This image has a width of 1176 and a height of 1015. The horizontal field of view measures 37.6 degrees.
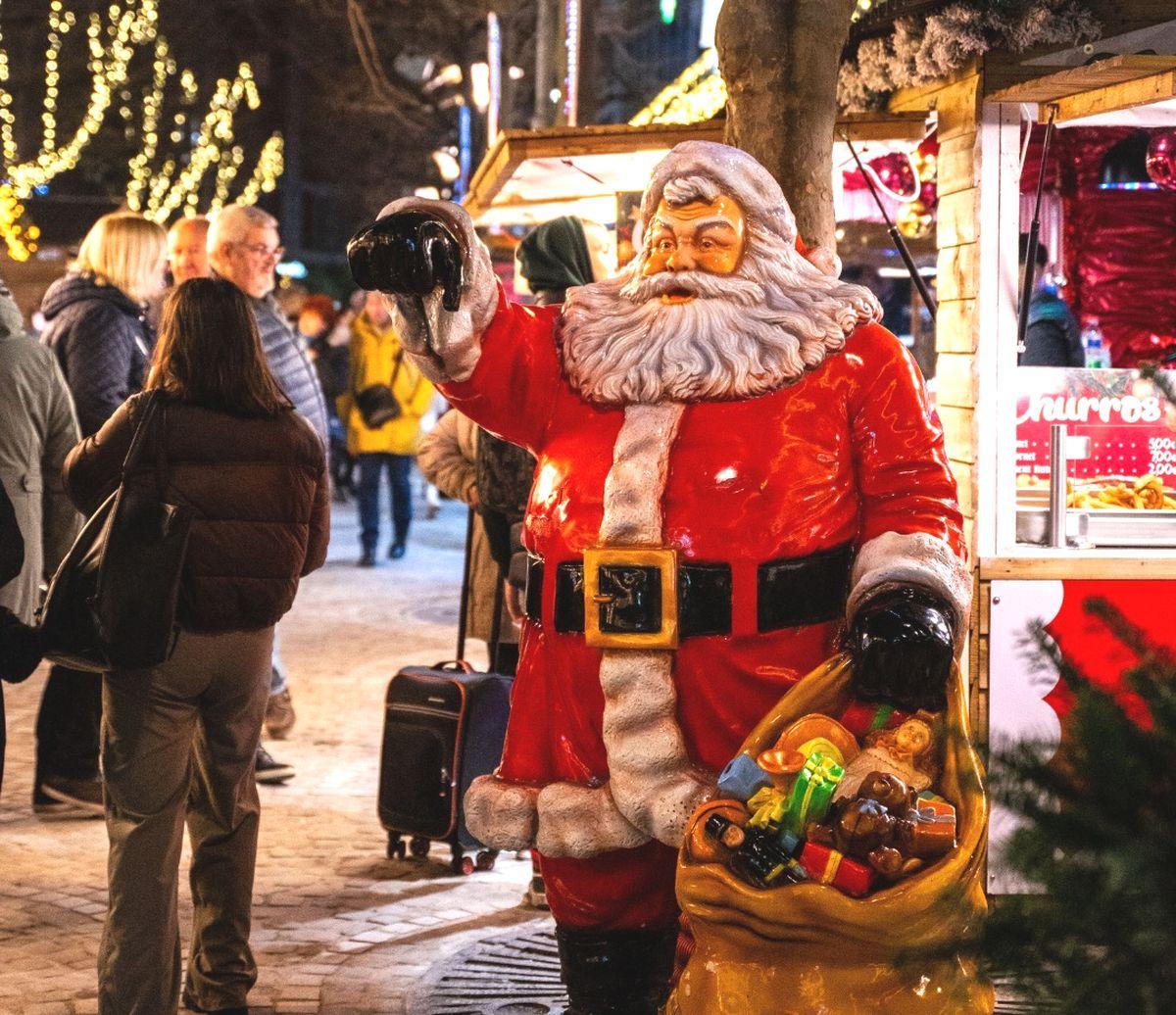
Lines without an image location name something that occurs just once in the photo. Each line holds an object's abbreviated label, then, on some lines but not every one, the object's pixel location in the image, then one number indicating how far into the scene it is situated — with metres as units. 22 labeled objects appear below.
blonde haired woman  6.79
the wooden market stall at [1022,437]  5.52
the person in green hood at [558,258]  5.80
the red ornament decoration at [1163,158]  6.10
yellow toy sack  3.09
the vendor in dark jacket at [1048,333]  6.30
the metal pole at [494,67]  15.70
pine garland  5.43
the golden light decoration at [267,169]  37.22
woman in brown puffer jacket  4.23
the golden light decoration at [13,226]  11.49
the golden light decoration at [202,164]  30.08
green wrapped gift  3.21
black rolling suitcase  5.77
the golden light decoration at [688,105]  8.30
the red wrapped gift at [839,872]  3.09
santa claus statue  3.70
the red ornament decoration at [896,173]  7.39
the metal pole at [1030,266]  5.70
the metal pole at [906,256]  5.95
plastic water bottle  7.06
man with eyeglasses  7.08
